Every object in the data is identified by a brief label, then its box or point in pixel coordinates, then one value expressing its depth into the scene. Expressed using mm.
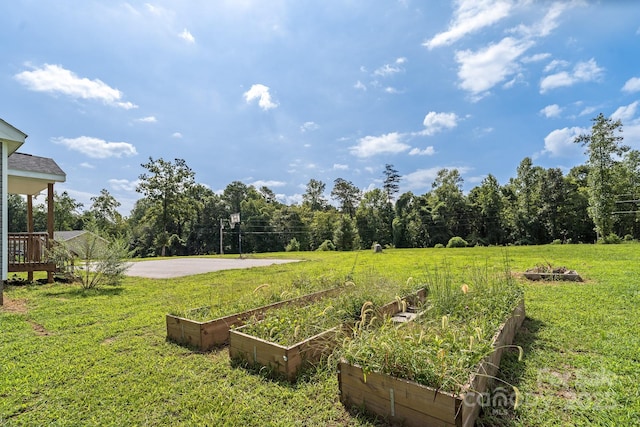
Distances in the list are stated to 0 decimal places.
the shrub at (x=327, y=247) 27531
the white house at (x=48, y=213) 7941
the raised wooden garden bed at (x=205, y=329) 3242
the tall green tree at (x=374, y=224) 32188
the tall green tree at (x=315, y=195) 44906
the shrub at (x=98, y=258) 7273
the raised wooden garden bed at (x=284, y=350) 2484
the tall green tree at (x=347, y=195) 40750
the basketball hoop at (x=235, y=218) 21156
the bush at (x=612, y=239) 17672
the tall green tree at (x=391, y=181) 35375
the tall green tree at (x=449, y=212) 29703
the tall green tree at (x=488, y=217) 28828
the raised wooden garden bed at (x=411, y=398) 1653
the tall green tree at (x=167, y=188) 28375
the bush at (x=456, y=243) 22672
